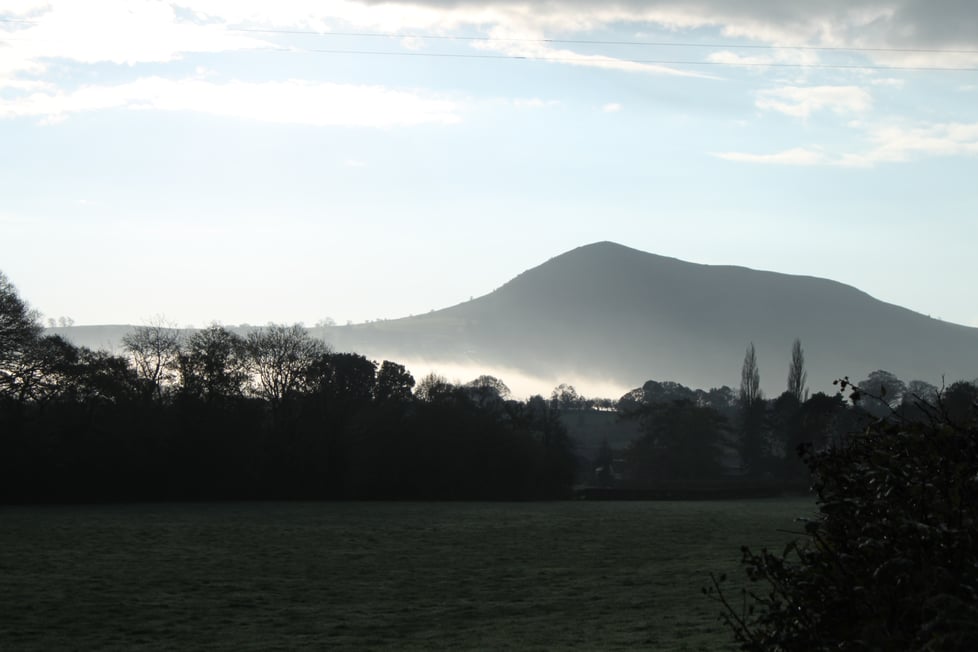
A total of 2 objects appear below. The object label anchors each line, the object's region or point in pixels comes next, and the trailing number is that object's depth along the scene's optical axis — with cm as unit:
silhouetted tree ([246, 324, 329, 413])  8406
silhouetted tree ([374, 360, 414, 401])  9713
